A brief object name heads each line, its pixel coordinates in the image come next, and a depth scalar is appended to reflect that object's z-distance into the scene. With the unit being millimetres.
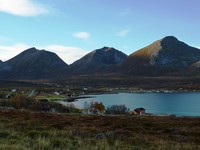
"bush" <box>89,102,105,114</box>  147500
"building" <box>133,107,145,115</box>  137125
